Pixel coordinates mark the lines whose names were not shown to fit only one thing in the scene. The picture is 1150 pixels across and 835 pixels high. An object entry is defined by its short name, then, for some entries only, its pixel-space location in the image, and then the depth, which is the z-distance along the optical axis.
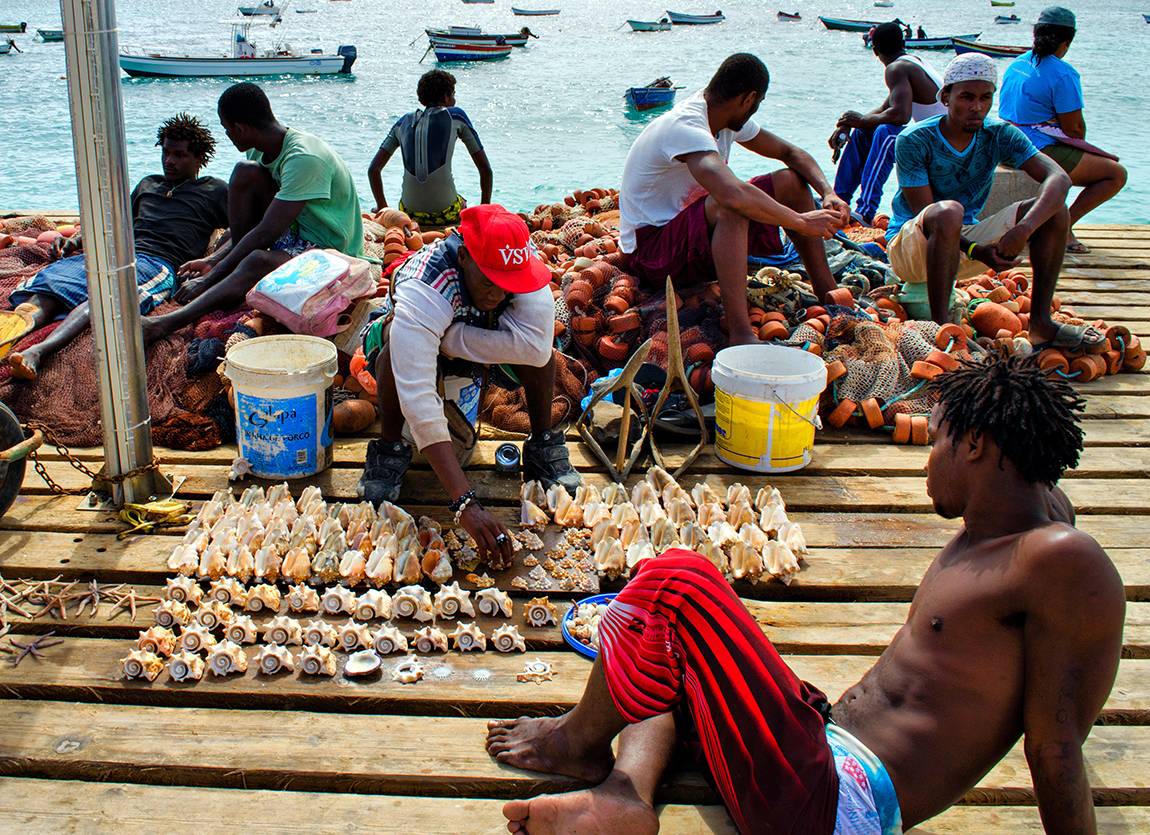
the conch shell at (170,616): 2.54
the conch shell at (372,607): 2.62
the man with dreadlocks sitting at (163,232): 4.34
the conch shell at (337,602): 2.65
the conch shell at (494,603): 2.67
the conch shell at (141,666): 2.35
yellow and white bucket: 3.49
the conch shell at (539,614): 2.64
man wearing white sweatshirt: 2.86
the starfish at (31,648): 2.43
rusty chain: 3.13
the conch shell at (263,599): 2.65
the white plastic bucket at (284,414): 3.33
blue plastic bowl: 2.51
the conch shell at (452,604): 2.65
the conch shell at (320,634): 2.49
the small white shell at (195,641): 2.43
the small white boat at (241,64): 24.23
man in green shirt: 4.17
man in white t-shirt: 4.04
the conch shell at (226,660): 2.38
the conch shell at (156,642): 2.41
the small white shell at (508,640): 2.53
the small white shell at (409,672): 2.40
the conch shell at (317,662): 2.39
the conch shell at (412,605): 2.63
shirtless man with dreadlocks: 1.61
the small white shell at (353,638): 2.50
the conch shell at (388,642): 2.49
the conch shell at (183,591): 2.65
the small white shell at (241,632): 2.51
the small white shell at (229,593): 2.65
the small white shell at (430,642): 2.52
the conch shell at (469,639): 2.53
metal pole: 2.74
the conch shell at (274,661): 2.39
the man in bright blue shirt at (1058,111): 5.81
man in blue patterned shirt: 4.40
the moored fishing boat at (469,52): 28.27
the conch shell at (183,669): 2.35
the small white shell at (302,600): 2.66
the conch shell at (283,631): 2.50
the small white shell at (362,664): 2.41
